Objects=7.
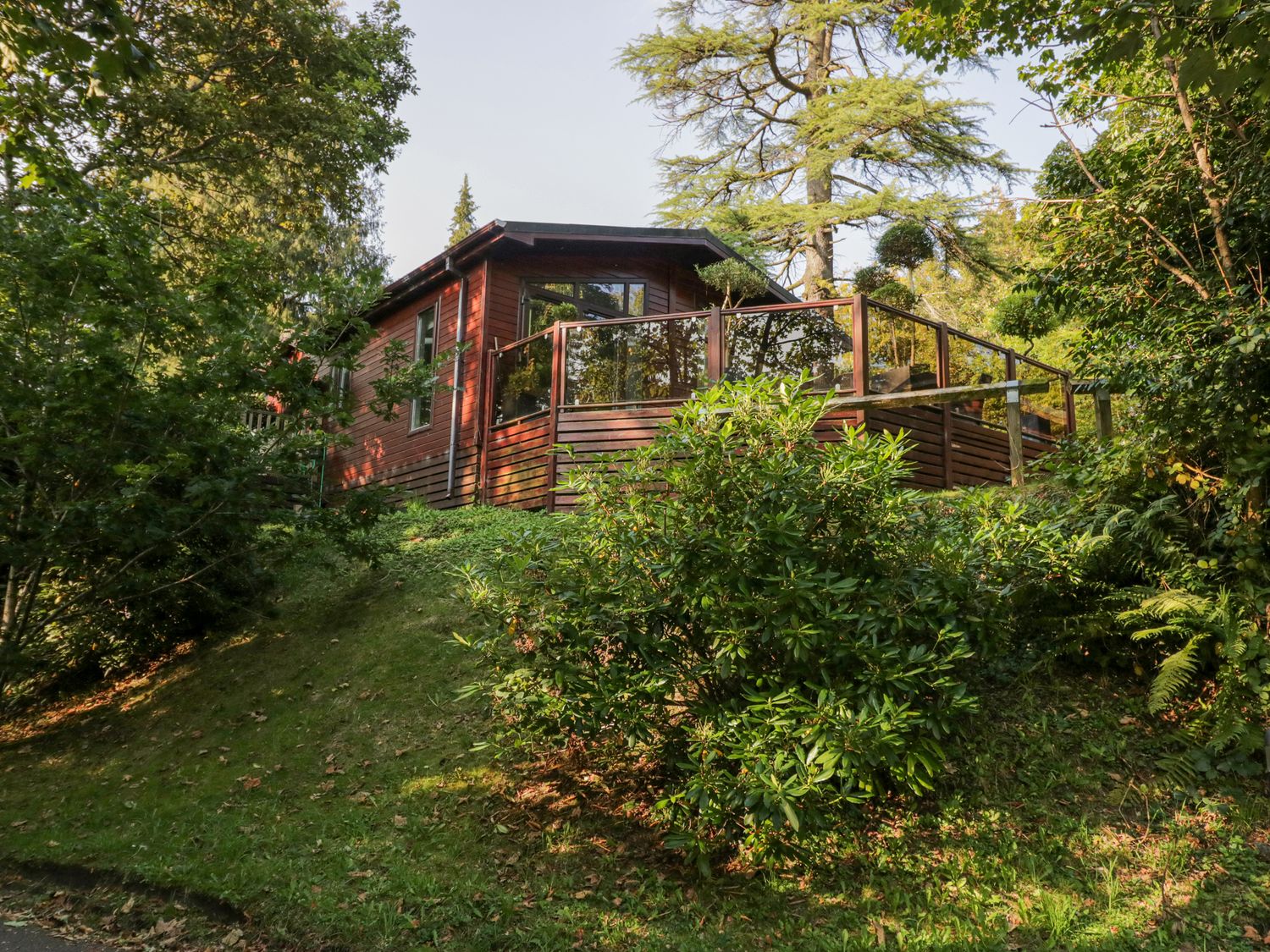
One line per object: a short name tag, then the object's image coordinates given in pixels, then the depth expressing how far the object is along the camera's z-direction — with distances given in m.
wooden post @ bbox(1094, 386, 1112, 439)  8.08
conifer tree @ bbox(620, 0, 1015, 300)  19.20
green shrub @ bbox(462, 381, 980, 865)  4.19
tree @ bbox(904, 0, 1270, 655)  5.28
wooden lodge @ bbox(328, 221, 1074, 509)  11.30
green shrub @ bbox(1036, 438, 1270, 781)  4.84
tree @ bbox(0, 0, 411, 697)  7.04
